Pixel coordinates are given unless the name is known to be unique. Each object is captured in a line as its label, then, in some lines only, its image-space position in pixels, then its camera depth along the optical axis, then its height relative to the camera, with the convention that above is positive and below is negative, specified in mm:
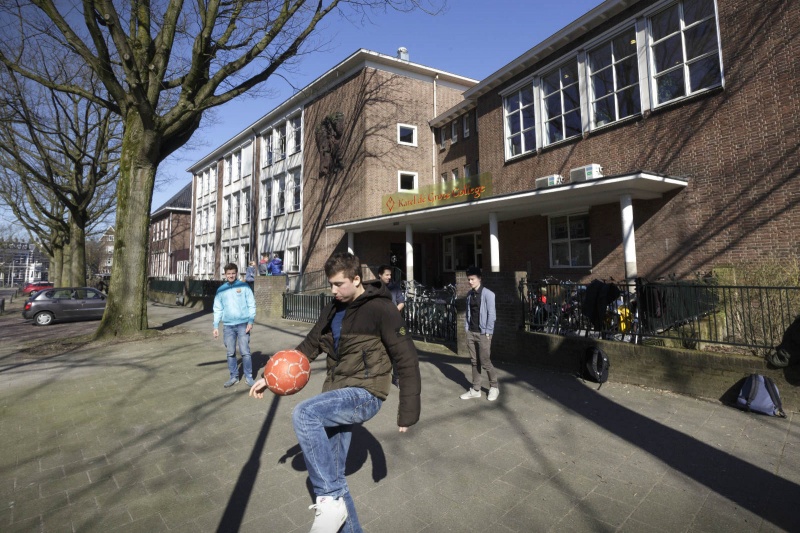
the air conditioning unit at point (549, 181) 13113 +3276
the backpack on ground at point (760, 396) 4977 -1552
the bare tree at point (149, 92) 10703 +5459
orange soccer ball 2811 -606
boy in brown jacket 2449 -645
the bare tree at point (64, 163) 18781 +7209
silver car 16375 -498
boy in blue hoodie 6398 -435
